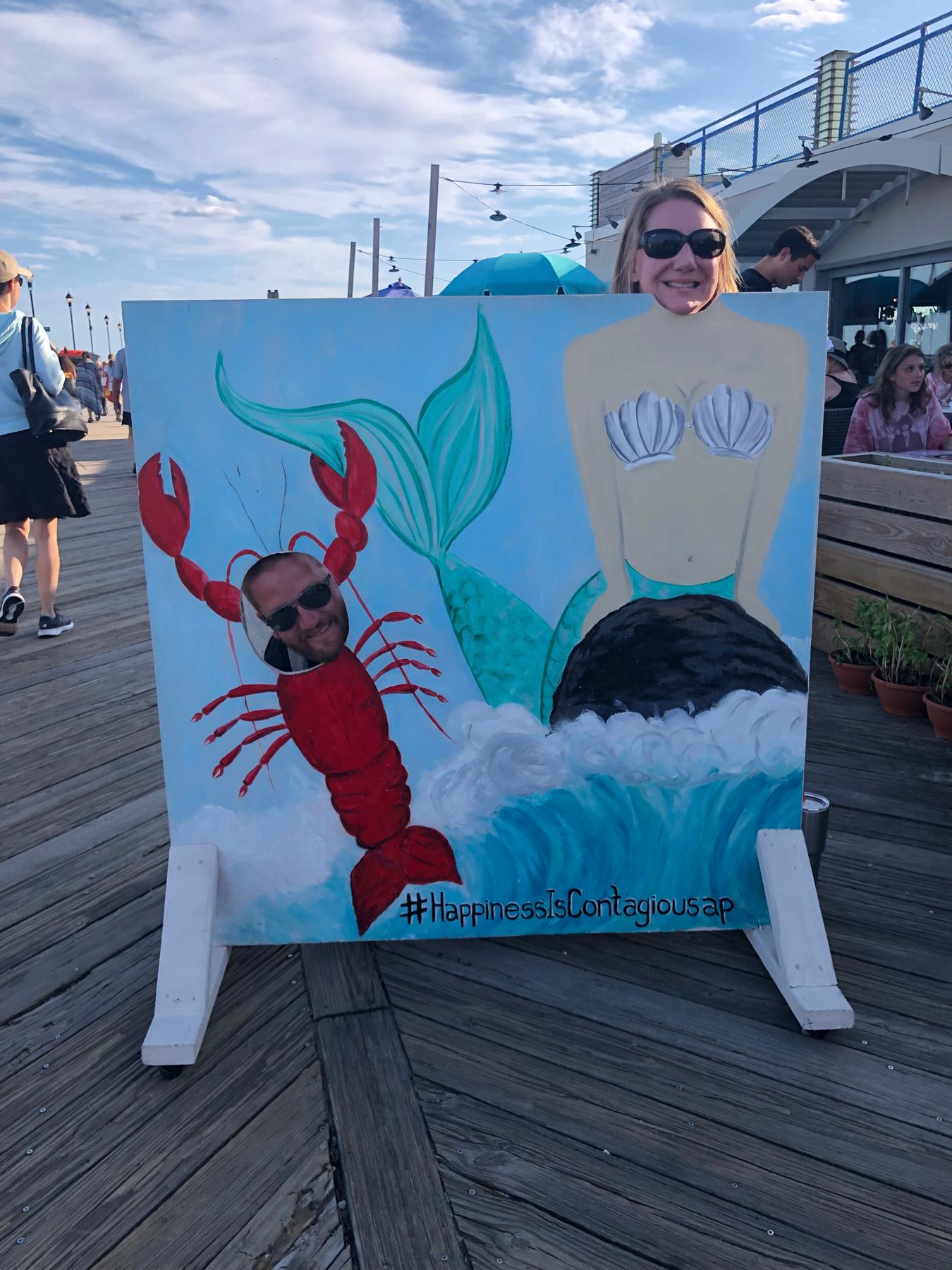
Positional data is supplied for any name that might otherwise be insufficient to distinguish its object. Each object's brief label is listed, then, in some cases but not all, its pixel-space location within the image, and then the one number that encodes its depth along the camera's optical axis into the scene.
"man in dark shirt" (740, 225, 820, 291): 3.75
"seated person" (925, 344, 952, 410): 5.84
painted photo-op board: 1.63
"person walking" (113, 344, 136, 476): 10.64
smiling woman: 1.69
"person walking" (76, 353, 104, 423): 15.39
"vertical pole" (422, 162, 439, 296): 15.69
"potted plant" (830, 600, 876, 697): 3.47
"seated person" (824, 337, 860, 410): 4.79
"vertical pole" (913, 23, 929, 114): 10.66
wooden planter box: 3.37
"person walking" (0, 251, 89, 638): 3.95
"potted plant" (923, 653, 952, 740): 2.99
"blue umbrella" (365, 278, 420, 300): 12.41
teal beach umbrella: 8.80
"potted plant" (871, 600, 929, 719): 3.24
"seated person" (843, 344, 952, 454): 4.39
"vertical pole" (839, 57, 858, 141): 12.60
